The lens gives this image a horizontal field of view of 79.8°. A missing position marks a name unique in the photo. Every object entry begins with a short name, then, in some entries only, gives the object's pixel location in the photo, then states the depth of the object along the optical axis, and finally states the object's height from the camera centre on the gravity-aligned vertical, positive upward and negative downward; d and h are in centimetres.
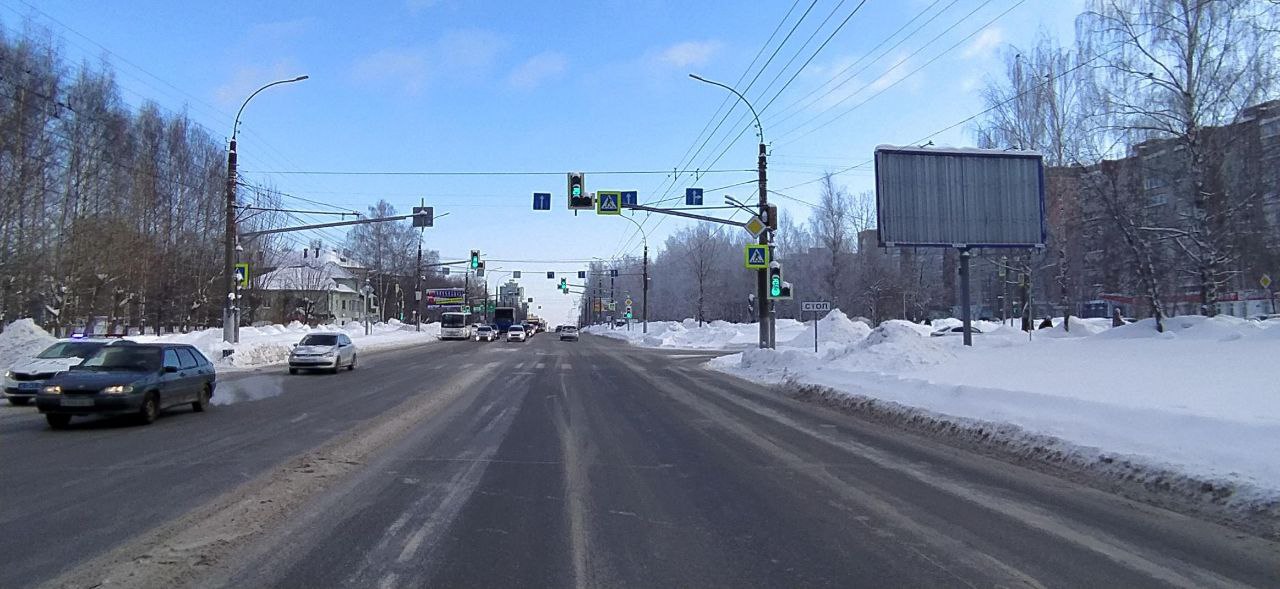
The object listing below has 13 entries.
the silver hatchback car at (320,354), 2559 -117
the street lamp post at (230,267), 2881 +203
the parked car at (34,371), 1558 -103
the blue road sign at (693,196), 2964 +469
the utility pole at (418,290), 6487 +248
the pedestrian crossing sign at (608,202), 2758 +418
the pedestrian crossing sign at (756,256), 2766 +220
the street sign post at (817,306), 2624 +36
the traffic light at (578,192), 2653 +437
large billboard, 2525 +393
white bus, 6862 -77
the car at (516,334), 6792 -142
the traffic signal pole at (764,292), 2859 +93
